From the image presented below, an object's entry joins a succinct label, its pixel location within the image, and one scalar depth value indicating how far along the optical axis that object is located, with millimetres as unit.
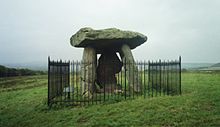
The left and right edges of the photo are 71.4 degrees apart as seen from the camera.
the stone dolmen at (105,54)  8838
